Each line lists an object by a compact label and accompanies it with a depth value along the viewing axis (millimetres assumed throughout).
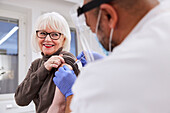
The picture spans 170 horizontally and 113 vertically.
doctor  466
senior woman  1081
